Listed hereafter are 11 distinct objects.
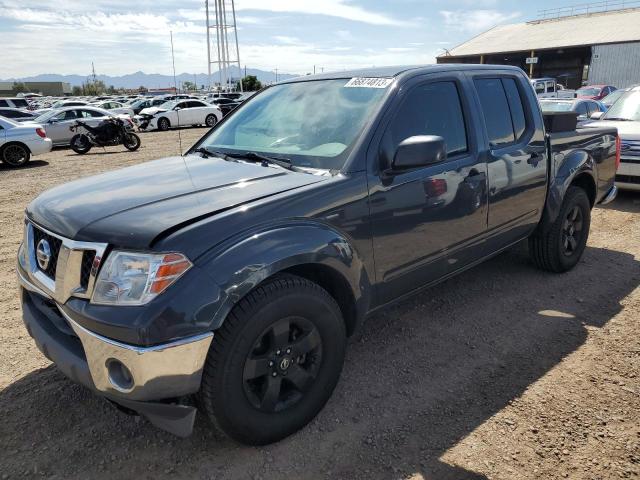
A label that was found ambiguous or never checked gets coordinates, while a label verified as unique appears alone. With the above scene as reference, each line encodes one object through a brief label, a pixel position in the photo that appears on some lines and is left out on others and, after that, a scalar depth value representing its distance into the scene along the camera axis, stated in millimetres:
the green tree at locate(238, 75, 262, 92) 62531
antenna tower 63469
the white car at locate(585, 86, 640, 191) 7402
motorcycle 16422
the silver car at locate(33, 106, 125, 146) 18125
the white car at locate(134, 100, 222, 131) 25688
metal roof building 39806
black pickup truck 2168
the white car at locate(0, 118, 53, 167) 13141
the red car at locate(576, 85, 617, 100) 20856
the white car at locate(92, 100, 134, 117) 27359
